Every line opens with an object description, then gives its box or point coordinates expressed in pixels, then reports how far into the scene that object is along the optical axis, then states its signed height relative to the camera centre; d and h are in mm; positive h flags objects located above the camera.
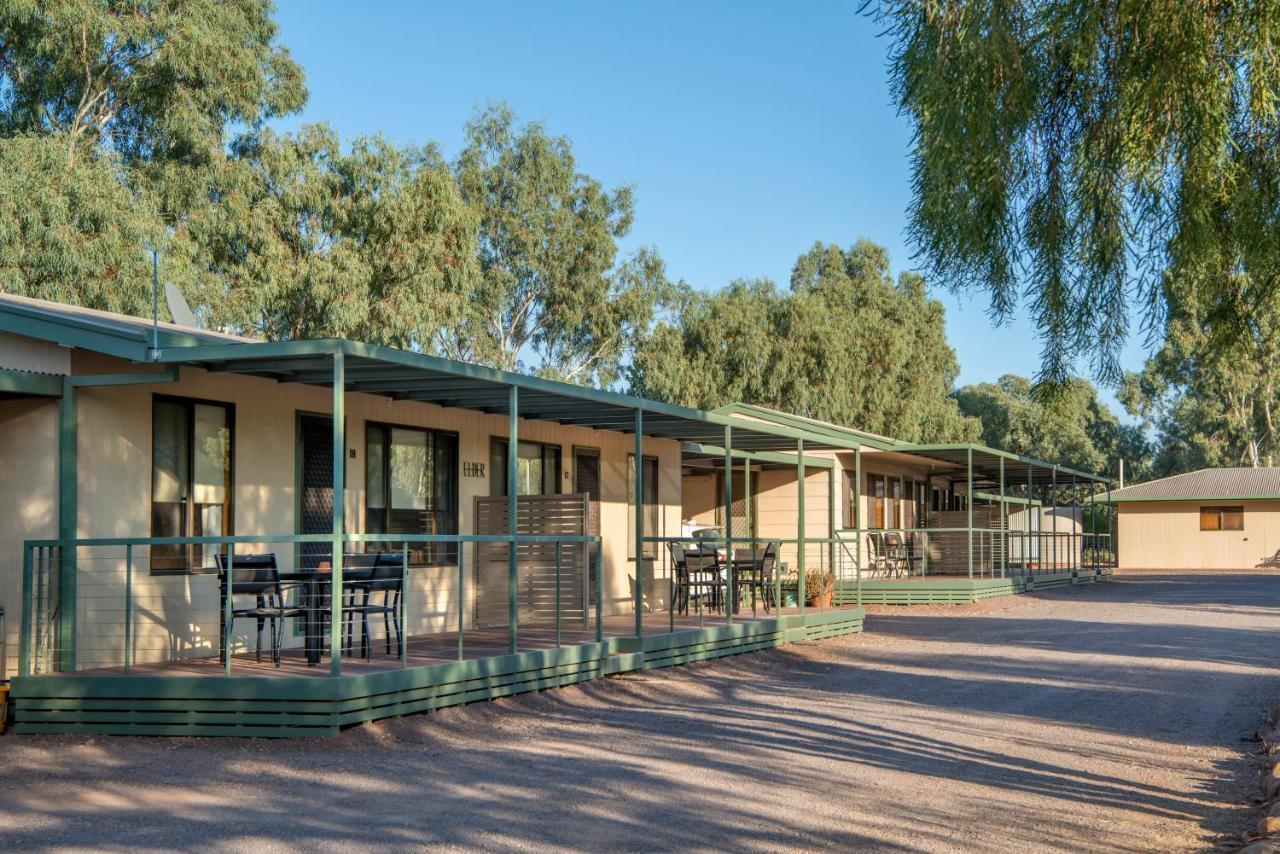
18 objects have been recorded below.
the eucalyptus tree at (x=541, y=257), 36031 +6902
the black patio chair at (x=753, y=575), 15938 -755
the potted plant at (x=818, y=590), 19047 -1045
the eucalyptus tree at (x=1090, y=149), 5473 +1533
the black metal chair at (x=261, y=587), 9727 -501
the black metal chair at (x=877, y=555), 26188 -771
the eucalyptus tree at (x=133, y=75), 26172 +8696
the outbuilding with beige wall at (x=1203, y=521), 40969 -234
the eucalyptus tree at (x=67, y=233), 23625 +4944
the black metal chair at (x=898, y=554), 27156 -790
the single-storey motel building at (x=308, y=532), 9312 -134
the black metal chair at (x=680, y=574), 16219 -696
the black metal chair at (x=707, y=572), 16078 -701
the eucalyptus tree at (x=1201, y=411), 48781 +4196
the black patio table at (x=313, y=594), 9953 -591
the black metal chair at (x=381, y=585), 10281 -540
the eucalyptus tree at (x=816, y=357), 41188 +4973
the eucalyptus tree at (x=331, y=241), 27469 +5604
